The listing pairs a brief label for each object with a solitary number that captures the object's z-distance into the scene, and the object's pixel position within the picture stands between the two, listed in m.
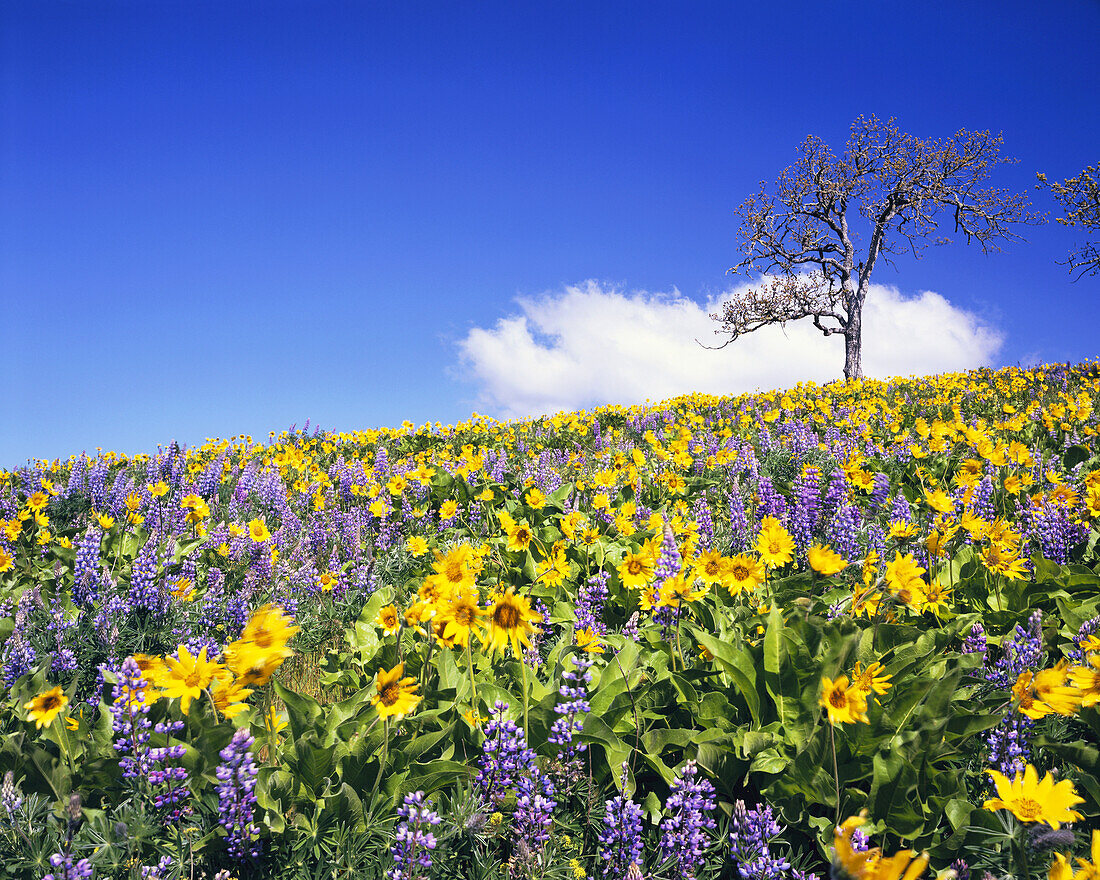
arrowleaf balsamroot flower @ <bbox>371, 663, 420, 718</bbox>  1.93
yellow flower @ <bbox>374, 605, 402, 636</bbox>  2.80
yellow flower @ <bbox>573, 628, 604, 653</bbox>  2.58
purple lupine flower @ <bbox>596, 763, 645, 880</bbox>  1.94
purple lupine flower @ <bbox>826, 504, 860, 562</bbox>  4.09
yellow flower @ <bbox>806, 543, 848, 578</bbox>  2.69
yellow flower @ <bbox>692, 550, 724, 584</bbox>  2.95
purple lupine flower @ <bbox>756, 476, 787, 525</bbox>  4.68
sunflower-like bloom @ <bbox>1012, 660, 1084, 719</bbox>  1.93
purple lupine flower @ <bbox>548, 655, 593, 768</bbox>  2.22
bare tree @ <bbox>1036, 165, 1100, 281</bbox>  20.27
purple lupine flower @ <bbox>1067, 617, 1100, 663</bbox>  2.63
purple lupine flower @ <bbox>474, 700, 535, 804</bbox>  2.15
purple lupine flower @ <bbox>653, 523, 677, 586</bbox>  3.03
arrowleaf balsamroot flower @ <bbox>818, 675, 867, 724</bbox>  1.92
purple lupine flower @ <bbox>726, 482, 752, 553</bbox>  4.40
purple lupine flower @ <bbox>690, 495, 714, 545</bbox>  4.40
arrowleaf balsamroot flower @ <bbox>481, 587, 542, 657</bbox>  2.05
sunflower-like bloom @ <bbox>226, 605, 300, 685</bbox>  1.84
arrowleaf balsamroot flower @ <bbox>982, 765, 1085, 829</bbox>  1.66
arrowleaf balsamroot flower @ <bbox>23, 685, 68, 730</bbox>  2.09
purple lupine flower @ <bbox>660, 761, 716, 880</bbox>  1.96
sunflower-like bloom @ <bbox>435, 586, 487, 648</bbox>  2.04
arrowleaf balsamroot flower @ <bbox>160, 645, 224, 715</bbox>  1.87
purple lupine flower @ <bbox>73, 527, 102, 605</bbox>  4.04
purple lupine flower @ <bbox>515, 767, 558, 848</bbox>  1.97
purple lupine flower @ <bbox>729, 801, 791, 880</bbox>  1.89
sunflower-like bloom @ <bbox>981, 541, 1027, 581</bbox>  3.26
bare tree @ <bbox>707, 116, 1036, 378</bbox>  26.38
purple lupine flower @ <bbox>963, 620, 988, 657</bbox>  2.93
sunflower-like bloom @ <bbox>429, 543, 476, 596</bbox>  2.19
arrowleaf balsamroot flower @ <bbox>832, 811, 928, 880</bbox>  1.06
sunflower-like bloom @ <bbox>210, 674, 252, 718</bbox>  1.96
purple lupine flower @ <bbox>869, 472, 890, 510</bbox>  4.85
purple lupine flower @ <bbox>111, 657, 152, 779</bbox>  2.09
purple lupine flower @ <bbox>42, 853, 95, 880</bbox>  1.68
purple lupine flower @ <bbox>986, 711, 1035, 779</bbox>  2.14
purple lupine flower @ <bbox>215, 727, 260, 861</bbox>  1.90
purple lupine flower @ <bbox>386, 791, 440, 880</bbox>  1.80
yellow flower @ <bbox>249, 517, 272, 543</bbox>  5.10
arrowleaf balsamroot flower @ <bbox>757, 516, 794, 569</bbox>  3.20
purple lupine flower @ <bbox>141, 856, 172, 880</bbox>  1.80
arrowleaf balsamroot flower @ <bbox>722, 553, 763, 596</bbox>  2.99
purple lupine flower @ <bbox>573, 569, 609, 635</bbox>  3.11
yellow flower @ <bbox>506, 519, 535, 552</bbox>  3.94
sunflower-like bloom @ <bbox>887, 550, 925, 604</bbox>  2.86
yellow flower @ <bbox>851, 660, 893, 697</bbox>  2.20
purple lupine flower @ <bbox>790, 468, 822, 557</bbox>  4.36
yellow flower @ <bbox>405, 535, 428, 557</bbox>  3.92
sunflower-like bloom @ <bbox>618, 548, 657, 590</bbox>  3.10
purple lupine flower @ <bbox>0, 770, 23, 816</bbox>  1.81
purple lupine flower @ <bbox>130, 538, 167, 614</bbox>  3.95
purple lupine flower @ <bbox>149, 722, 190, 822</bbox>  2.05
